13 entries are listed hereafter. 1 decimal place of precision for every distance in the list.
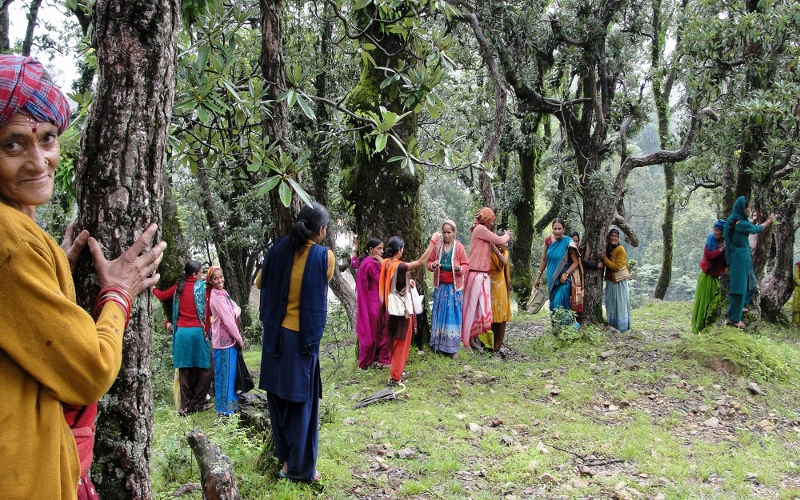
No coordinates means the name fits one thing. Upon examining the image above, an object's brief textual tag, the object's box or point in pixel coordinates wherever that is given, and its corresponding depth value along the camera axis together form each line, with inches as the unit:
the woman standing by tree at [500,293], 348.5
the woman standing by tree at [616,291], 389.1
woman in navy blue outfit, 157.8
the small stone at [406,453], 192.4
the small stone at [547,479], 175.8
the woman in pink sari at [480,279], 338.3
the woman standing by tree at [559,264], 368.5
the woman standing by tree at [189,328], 276.7
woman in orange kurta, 282.8
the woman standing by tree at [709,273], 366.6
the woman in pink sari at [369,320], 325.4
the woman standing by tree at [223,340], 260.7
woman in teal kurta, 332.5
